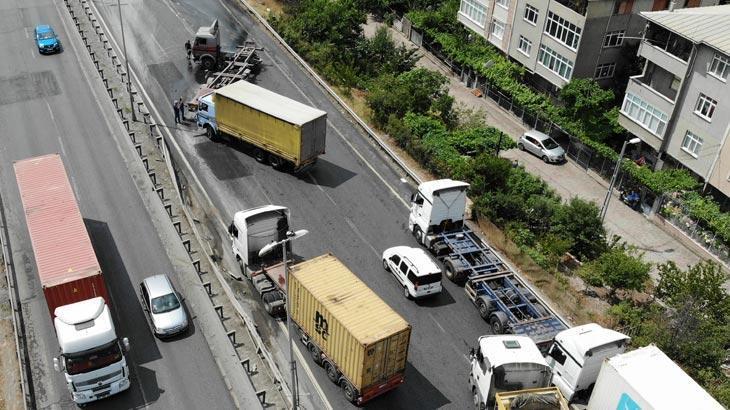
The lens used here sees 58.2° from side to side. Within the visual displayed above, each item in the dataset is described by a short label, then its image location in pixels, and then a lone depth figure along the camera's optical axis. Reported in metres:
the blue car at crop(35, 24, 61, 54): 55.72
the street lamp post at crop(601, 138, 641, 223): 38.31
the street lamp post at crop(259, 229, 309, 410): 23.98
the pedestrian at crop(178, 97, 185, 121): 47.72
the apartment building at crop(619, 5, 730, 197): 43.19
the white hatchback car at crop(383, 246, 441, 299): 33.50
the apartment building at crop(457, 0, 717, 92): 51.34
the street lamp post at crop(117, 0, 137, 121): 47.72
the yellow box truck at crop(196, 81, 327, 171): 42.25
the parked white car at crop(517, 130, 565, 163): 52.78
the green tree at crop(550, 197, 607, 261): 38.75
